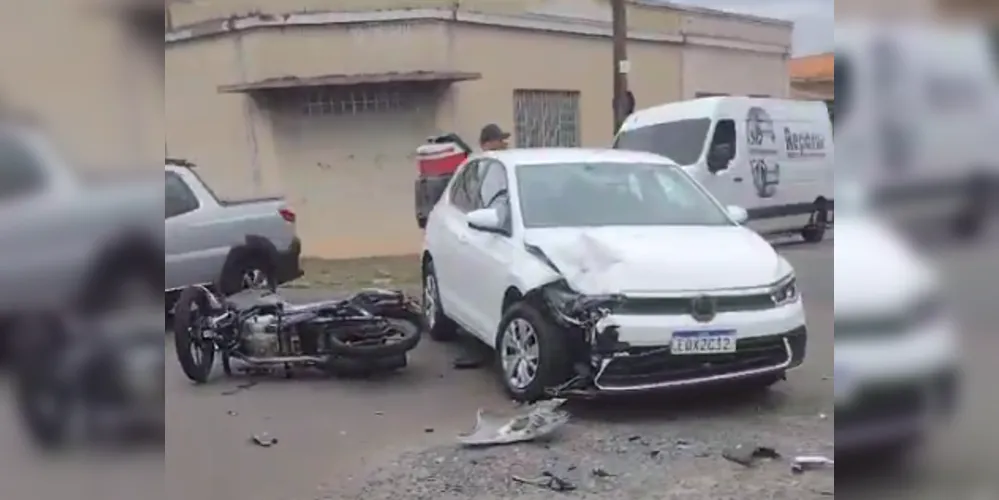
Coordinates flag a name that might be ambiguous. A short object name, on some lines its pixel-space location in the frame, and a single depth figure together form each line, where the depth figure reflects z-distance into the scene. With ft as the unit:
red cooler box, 33.42
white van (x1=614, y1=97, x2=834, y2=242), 41.86
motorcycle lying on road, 21.76
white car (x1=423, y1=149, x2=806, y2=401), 17.76
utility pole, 42.80
